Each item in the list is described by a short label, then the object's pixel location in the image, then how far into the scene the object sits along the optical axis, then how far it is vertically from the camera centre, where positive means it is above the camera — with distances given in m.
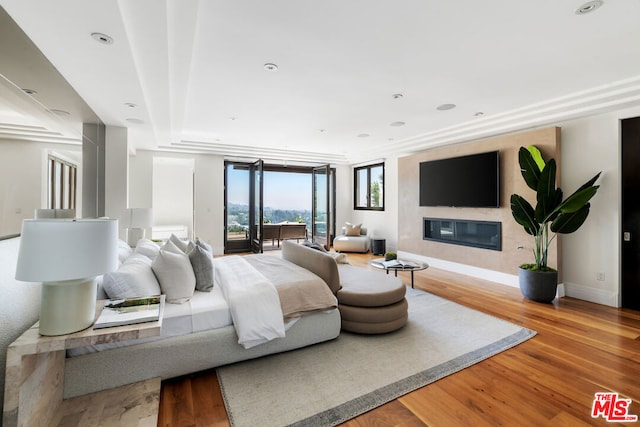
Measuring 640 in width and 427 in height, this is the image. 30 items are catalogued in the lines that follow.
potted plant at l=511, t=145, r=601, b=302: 3.71 +0.04
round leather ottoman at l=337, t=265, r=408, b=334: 2.88 -0.94
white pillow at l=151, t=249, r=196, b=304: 2.38 -0.52
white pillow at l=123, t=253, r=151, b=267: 2.52 -0.40
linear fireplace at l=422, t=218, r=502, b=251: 4.99 -0.31
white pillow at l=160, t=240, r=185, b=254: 2.78 -0.32
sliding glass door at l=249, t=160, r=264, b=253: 7.37 +0.30
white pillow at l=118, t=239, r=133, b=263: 2.85 -0.39
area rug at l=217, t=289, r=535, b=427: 1.89 -1.24
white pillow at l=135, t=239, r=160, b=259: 3.06 -0.38
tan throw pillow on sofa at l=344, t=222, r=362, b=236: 8.16 -0.41
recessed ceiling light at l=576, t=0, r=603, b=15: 2.03 +1.50
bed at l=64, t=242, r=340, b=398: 1.93 -0.96
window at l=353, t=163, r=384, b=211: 8.08 +0.84
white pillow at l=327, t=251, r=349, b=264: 4.16 -0.62
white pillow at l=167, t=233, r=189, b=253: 3.09 -0.31
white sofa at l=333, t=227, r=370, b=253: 7.77 -0.77
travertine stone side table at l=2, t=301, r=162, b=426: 1.30 -0.93
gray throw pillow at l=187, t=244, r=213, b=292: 2.67 -0.49
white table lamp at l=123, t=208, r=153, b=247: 4.21 -0.05
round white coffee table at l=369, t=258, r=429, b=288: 4.12 -0.73
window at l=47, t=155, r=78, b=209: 1.92 +0.22
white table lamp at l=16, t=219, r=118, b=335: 1.30 -0.23
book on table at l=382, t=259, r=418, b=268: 4.20 -0.72
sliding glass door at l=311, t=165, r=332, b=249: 8.26 +0.16
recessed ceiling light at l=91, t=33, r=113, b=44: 2.06 +1.28
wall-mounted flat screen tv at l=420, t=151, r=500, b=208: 4.91 +0.65
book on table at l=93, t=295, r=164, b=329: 1.61 -0.59
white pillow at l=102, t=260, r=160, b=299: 2.11 -0.51
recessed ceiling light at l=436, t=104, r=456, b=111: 4.10 +1.57
